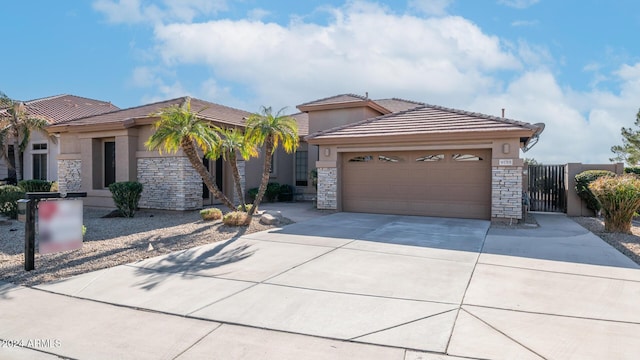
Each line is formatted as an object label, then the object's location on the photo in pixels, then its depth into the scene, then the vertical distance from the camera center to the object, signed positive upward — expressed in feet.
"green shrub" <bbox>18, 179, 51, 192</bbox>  53.36 -1.70
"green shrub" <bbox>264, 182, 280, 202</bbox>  61.87 -2.78
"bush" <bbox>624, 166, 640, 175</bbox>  48.16 +0.68
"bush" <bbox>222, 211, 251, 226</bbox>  36.27 -4.12
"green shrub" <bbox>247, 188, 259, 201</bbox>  58.39 -2.64
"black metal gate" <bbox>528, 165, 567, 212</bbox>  48.65 -1.60
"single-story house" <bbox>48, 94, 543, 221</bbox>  40.32 +1.29
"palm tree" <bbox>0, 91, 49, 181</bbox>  63.21 +7.56
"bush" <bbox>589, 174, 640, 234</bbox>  33.78 -2.17
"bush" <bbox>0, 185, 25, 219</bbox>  41.09 -2.76
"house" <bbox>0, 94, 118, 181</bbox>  69.67 +4.64
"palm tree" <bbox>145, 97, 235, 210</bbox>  35.12 +3.67
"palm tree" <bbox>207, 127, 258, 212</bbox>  40.83 +2.63
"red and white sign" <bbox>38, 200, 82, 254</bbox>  22.75 -3.07
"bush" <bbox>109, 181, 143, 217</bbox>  44.11 -2.38
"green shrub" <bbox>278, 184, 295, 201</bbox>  64.49 -3.06
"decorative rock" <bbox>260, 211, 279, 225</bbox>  38.24 -4.43
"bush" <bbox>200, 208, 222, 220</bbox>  40.52 -4.15
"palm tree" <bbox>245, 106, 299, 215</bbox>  36.86 +4.10
